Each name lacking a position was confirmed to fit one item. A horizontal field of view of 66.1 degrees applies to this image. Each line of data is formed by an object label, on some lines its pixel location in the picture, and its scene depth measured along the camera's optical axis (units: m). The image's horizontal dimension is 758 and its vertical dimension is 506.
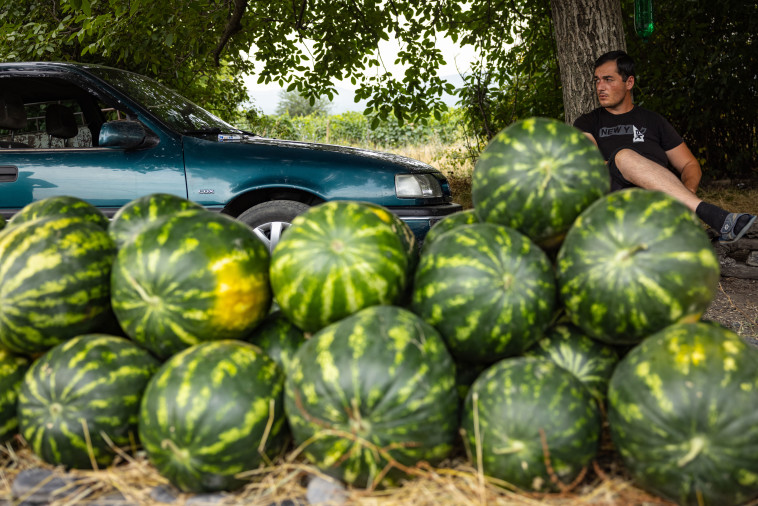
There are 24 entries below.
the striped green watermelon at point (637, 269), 1.88
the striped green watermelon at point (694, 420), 1.58
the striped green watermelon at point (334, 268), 2.01
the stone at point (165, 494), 1.86
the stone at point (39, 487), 1.88
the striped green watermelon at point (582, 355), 2.04
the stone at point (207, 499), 1.81
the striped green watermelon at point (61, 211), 2.55
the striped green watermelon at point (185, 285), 2.03
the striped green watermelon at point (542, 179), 2.19
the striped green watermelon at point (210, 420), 1.79
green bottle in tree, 5.76
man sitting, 4.73
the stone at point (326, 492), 1.76
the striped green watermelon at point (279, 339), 2.16
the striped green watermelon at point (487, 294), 1.97
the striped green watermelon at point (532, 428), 1.72
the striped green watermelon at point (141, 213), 2.44
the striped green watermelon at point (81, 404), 1.94
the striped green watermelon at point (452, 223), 2.61
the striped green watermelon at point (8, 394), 2.12
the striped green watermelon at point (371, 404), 1.72
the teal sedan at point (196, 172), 4.95
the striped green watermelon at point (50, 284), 2.07
